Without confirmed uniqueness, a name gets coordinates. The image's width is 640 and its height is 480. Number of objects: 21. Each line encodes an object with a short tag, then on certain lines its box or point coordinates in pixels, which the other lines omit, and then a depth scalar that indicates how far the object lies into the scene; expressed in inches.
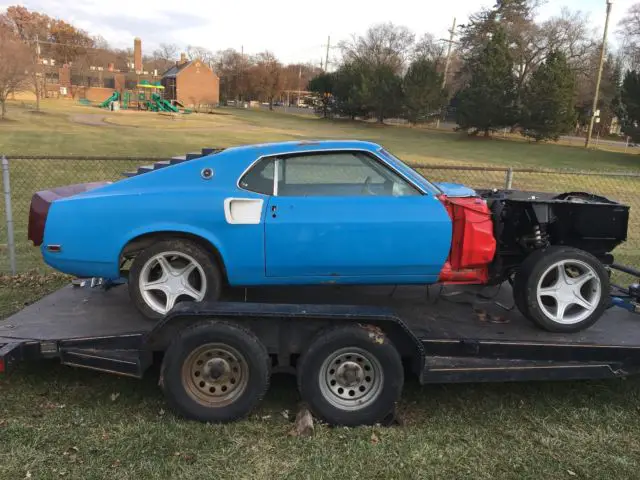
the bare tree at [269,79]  3034.0
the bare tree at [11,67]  1311.5
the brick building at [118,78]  3102.9
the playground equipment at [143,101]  2409.0
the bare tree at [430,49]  2519.7
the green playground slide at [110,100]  2370.1
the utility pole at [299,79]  3654.0
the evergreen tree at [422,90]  1798.7
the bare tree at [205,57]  3932.1
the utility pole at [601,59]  1240.2
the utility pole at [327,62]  3058.6
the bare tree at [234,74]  3429.6
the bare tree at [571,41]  1803.6
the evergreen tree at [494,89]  1505.9
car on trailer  148.9
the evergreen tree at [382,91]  1939.0
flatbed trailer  132.2
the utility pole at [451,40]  2221.9
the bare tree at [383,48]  2399.6
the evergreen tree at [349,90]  2037.6
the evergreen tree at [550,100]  1389.0
